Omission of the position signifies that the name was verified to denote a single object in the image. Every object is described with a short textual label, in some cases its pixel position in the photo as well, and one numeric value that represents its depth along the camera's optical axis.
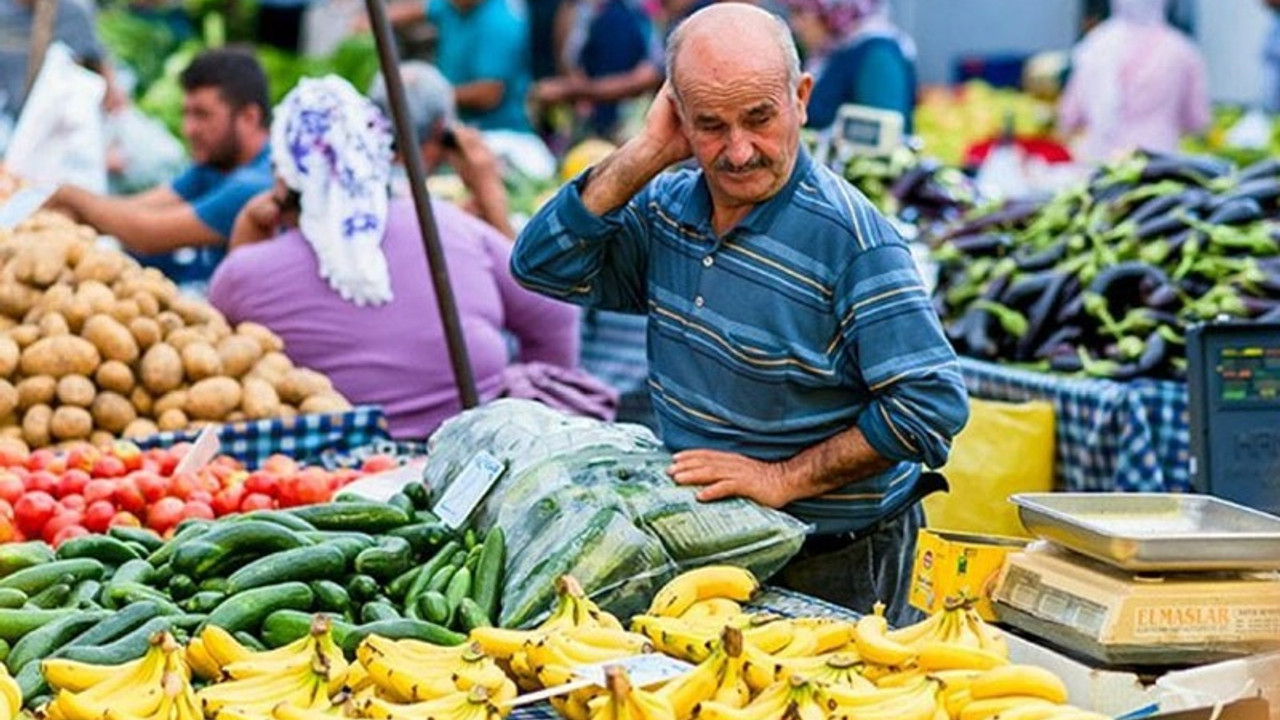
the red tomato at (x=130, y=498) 8.66
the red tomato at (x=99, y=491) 8.66
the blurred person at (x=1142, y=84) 20.81
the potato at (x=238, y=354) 10.70
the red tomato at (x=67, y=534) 8.27
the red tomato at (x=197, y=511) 8.53
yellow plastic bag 11.78
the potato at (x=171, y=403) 10.50
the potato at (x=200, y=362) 10.57
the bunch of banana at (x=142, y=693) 5.36
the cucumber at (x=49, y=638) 6.44
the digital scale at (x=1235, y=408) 9.60
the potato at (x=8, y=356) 10.27
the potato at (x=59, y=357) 10.31
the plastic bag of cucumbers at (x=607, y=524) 6.76
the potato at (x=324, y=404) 10.67
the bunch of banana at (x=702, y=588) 6.57
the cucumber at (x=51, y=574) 7.14
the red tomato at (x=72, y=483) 8.81
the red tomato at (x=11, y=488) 8.58
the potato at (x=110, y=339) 10.45
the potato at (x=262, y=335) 10.94
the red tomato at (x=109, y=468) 9.04
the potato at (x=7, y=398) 10.14
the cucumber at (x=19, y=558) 7.48
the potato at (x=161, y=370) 10.47
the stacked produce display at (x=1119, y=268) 12.15
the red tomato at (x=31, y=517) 8.47
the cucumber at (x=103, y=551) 7.51
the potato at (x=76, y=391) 10.27
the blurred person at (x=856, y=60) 16.99
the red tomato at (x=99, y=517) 8.50
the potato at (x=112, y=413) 10.34
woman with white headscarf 11.19
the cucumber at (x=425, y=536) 7.44
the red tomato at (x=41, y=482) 8.80
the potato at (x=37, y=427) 10.15
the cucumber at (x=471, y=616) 6.67
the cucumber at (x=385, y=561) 7.21
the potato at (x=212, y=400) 10.47
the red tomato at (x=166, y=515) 8.52
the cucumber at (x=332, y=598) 6.95
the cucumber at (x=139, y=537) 7.73
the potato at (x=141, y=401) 10.53
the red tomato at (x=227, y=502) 8.70
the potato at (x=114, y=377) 10.40
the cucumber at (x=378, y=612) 6.84
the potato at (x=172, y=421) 10.41
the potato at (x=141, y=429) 10.31
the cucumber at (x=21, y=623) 6.72
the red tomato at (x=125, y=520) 8.47
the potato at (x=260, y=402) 10.52
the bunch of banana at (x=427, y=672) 5.67
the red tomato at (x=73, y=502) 8.58
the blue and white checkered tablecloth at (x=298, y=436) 10.23
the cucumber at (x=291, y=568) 7.02
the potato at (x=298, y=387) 10.76
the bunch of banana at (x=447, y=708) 5.32
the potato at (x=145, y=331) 10.58
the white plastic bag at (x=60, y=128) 14.63
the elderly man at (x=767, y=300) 7.01
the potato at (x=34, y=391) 10.25
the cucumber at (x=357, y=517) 7.67
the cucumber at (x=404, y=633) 6.47
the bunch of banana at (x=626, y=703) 5.14
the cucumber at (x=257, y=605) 6.69
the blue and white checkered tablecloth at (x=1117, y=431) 11.19
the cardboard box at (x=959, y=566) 6.48
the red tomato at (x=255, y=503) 8.66
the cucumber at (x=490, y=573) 6.91
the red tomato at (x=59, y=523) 8.39
